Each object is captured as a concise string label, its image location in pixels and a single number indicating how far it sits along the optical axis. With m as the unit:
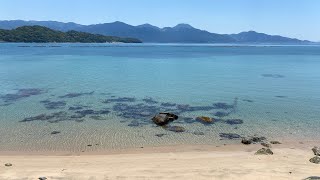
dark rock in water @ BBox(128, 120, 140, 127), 19.92
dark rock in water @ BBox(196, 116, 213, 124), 20.65
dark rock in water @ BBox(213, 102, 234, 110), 24.82
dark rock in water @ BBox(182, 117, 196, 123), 20.73
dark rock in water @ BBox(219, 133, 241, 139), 17.98
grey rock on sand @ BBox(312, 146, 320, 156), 14.85
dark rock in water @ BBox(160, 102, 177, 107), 25.72
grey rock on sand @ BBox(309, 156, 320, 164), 13.38
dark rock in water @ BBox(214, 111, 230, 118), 22.38
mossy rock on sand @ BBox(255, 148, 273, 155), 14.68
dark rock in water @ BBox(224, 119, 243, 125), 20.73
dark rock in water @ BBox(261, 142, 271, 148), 16.27
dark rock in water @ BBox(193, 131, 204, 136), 18.38
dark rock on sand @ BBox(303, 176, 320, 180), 10.47
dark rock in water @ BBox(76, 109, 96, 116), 22.80
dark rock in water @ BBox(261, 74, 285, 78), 46.36
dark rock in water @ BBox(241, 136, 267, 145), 16.89
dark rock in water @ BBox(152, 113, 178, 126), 19.93
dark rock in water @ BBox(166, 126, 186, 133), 18.97
